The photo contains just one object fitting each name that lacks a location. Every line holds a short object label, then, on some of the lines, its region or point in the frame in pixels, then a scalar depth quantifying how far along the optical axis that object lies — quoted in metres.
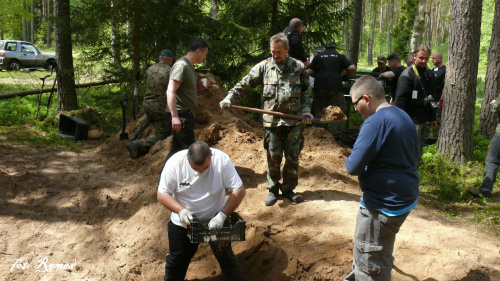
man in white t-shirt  4.16
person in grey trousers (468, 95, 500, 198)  6.73
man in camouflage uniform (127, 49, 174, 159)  7.54
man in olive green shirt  5.66
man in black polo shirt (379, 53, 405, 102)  8.73
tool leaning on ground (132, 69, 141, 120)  9.47
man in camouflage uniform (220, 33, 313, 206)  5.51
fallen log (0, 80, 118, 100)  13.95
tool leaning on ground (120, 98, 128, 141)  8.95
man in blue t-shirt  3.24
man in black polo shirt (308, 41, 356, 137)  8.62
